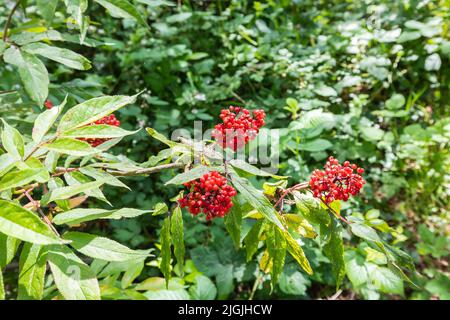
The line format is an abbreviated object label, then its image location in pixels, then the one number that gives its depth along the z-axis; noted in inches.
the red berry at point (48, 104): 20.3
